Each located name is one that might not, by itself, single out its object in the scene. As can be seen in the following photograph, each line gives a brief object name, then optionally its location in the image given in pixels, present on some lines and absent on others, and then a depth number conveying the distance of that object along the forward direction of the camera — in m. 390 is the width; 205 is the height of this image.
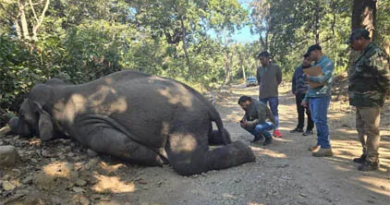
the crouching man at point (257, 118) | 5.70
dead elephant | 4.41
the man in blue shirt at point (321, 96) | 4.89
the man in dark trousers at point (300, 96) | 6.88
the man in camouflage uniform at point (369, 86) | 3.98
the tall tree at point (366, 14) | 7.71
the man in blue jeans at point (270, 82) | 6.74
